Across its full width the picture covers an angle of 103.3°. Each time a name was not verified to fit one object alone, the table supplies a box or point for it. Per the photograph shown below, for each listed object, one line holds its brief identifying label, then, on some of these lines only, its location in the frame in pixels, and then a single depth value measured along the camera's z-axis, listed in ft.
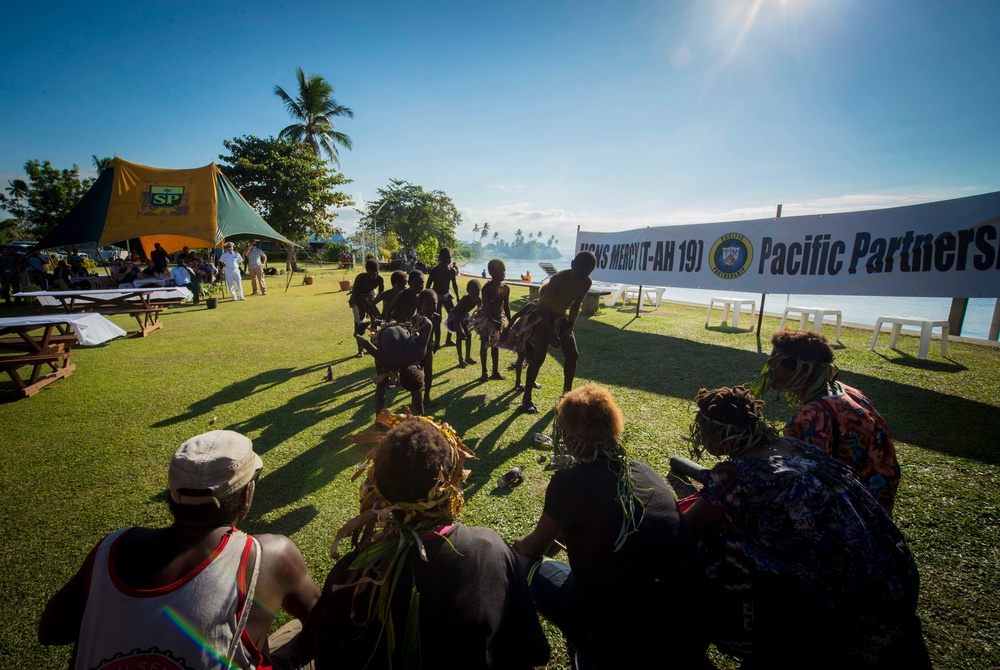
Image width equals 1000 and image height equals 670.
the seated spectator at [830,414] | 8.79
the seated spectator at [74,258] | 58.32
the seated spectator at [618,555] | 6.07
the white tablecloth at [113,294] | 32.96
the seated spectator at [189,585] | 4.12
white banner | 23.95
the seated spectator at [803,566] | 5.66
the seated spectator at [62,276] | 48.67
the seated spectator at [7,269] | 46.65
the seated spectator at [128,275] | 50.84
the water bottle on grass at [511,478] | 12.65
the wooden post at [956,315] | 29.63
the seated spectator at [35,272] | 50.51
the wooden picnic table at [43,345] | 19.25
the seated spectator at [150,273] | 51.72
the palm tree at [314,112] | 108.78
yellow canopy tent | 43.50
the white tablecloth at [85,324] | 20.38
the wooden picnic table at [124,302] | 33.27
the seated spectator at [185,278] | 49.49
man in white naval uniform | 51.98
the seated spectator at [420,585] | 4.71
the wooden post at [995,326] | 30.25
